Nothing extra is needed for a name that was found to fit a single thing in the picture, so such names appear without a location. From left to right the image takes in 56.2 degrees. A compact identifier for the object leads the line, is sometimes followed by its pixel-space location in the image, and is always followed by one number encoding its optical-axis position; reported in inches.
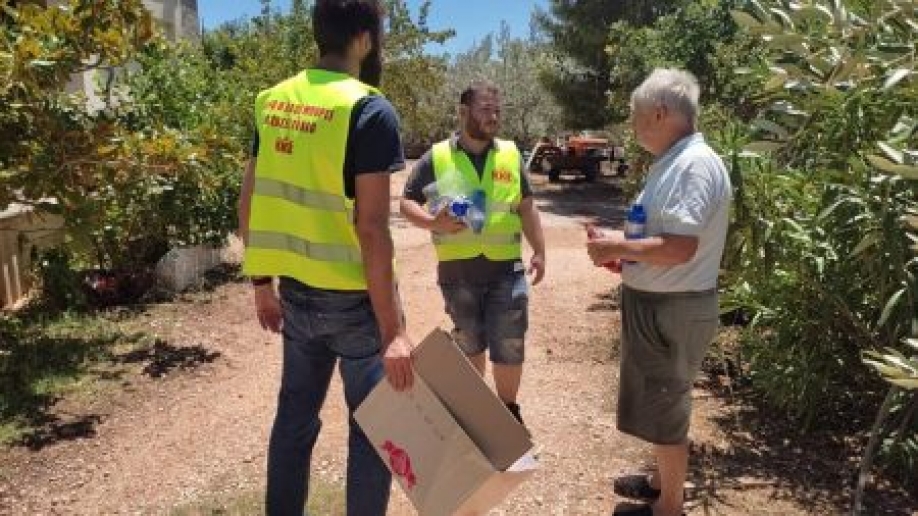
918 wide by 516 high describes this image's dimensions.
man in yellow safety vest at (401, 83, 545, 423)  159.9
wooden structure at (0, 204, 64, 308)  279.1
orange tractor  936.9
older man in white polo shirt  118.5
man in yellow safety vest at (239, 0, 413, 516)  101.3
